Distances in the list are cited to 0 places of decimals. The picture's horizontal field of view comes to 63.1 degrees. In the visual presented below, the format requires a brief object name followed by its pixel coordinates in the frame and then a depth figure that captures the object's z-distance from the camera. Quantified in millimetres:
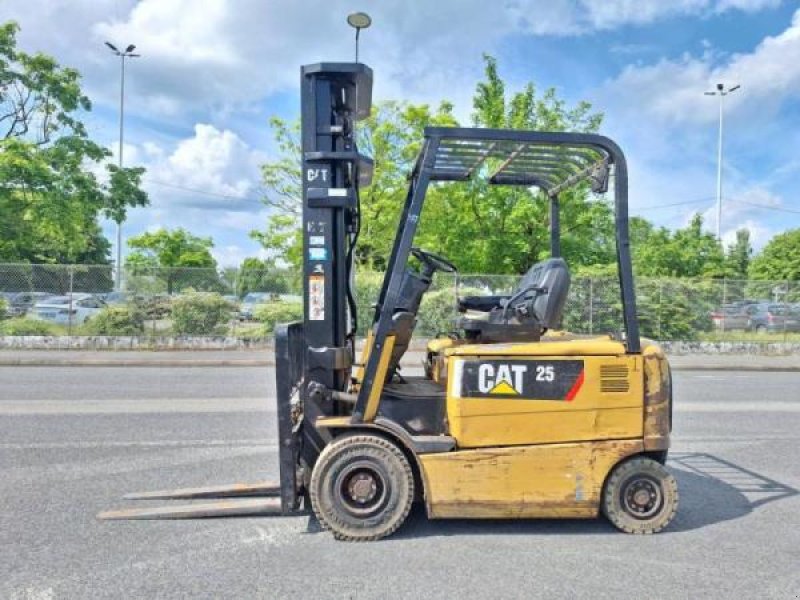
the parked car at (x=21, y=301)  19156
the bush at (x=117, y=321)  19344
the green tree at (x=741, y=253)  65438
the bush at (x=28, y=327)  19078
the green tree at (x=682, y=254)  51656
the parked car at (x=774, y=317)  21200
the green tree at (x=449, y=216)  24516
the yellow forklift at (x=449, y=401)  4469
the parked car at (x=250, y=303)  20156
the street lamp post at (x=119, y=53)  41262
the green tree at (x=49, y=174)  21219
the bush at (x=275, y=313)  20234
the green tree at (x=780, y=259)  55541
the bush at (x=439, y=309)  19641
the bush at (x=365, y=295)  18812
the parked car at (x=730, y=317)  20828
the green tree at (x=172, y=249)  78562
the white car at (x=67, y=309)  19266
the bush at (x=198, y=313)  19688
